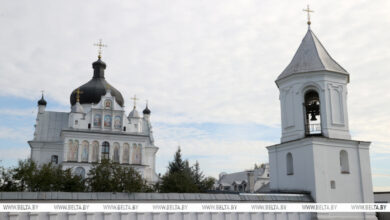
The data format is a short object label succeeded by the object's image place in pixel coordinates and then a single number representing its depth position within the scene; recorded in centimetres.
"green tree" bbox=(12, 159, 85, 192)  2486
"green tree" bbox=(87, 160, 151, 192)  2314
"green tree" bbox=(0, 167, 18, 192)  2292
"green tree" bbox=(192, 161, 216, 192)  4285
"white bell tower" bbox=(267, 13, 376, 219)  1623
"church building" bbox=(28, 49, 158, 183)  4978
